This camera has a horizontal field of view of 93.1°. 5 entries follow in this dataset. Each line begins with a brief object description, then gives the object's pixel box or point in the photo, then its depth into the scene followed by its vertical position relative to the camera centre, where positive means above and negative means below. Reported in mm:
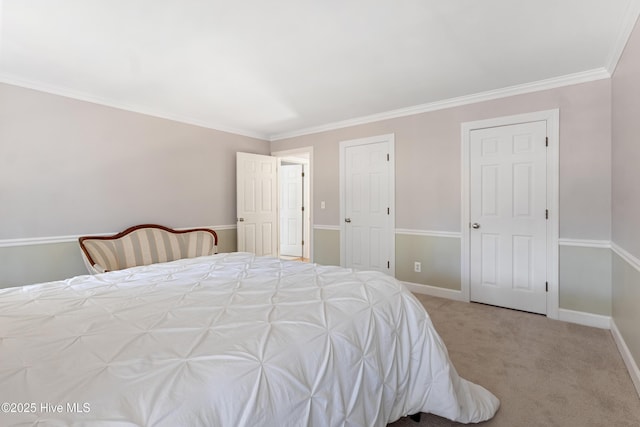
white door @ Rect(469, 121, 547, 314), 3076 -42
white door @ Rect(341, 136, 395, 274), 4121 +100
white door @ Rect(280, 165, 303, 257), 6625 +44
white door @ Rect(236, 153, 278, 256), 4590 +139
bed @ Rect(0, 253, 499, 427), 783 -456
